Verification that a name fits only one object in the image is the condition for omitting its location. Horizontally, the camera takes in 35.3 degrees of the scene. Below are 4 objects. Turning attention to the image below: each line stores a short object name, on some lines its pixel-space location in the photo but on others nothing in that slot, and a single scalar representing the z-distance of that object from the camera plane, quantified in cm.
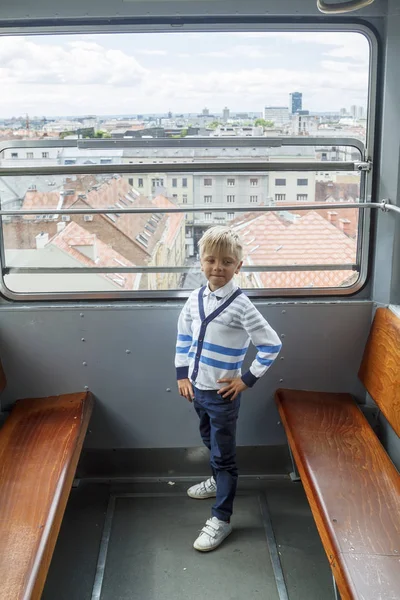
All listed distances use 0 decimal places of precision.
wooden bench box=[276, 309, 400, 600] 208
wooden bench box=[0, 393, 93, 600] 203
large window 300
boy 265
